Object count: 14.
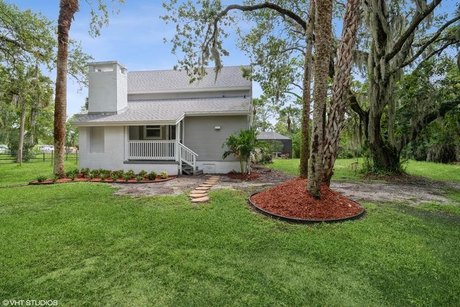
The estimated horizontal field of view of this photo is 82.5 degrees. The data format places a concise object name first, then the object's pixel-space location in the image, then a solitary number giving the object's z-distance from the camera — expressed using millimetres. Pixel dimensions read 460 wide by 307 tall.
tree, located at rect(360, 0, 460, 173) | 9914
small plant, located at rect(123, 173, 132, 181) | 10420
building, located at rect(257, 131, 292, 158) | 31703
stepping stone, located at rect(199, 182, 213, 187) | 9415
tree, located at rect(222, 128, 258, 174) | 11273
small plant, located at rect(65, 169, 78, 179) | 10888
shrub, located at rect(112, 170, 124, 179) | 10723
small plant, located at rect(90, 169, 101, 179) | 10981
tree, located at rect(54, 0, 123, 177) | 10539
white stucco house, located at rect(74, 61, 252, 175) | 12445
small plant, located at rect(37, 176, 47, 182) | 10028
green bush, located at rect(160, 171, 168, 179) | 11122
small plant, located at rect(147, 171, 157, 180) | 10727
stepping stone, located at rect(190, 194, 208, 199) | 7586
